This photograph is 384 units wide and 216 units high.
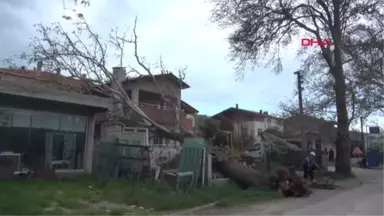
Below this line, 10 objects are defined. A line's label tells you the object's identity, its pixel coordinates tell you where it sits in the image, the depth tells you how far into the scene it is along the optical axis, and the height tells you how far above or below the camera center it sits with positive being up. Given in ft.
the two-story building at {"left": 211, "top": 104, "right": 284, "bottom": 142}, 198.84 +18.32
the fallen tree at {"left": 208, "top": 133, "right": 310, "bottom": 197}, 59.41 -2.51
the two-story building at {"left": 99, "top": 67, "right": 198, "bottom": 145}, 72.95 +12.85
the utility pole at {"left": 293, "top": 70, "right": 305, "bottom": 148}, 118.32 +18.14
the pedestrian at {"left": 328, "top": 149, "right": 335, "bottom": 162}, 162.91 +0.94
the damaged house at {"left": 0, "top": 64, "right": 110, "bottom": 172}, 52.03 +3.88
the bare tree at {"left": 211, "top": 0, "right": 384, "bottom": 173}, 82.69 +24.87
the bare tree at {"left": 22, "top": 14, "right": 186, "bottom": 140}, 67.67 +11.74
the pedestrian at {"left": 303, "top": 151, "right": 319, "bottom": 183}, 75.20 -1.43
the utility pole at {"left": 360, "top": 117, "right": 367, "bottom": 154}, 124.74 +10.66
